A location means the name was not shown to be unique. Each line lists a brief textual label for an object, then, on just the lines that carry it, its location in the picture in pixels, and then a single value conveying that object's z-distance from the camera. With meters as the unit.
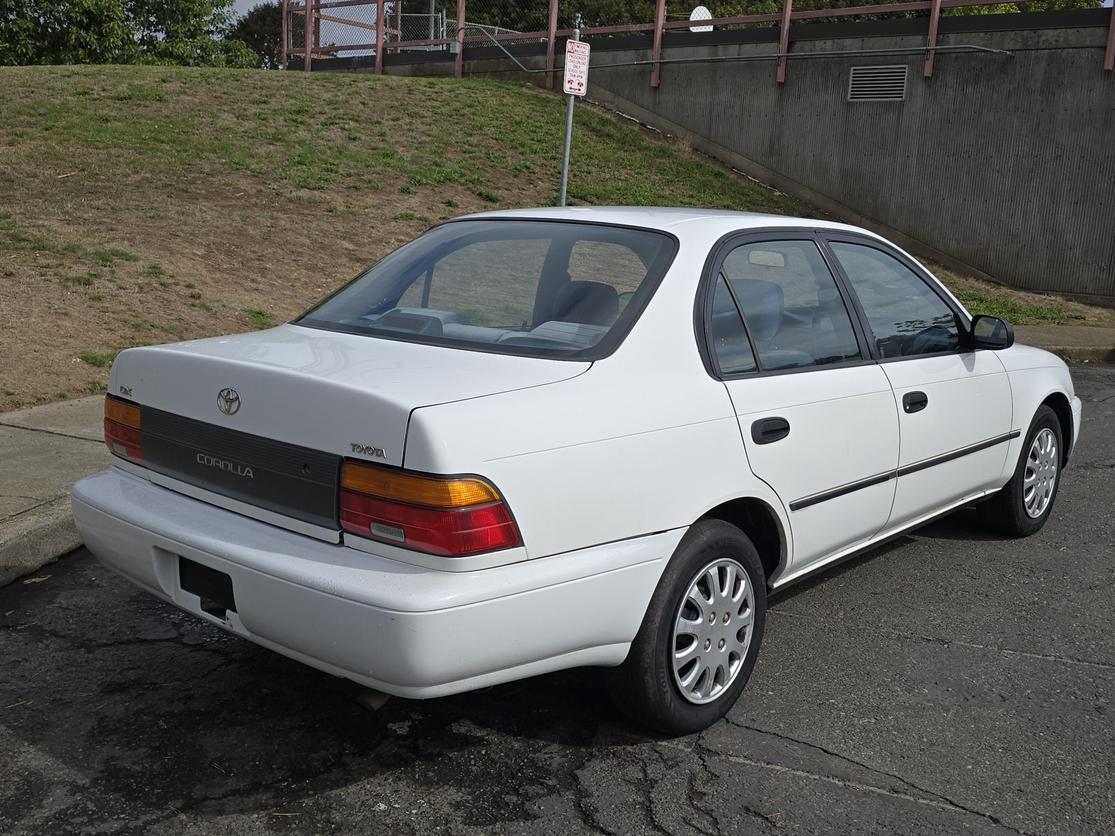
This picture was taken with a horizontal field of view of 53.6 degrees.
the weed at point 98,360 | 7.89
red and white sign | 8.88
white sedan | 2.77
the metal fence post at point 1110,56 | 15.04
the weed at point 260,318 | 9.78
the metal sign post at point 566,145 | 9.45
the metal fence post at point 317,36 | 25.73
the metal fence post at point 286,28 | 25.97
